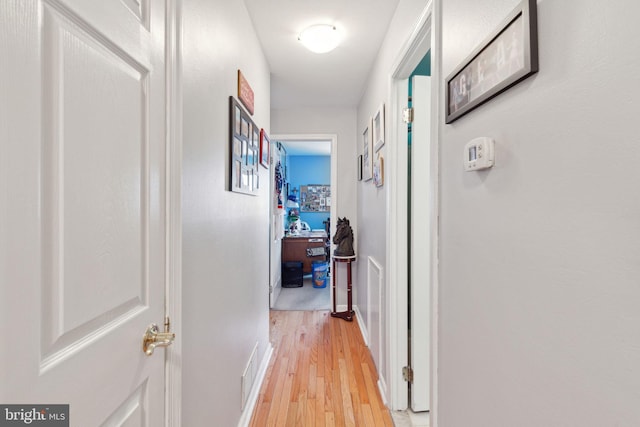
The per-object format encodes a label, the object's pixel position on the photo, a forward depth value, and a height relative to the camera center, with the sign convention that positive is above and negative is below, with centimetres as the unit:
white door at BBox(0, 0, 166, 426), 46 +2
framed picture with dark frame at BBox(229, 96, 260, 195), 153 +36
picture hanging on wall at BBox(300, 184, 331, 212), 674 +37
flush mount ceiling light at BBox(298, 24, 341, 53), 204 +119
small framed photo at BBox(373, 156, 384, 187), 217 +31
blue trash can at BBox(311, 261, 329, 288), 471 -89
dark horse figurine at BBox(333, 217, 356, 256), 347 -28
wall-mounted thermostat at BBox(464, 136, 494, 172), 80 +16
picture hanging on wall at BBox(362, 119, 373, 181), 266 +56
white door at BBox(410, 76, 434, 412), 189 -24
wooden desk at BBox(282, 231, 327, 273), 513 -51
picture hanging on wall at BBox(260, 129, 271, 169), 232 +52
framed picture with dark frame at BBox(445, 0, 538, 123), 64 +37
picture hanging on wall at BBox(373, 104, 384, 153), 216 +63
